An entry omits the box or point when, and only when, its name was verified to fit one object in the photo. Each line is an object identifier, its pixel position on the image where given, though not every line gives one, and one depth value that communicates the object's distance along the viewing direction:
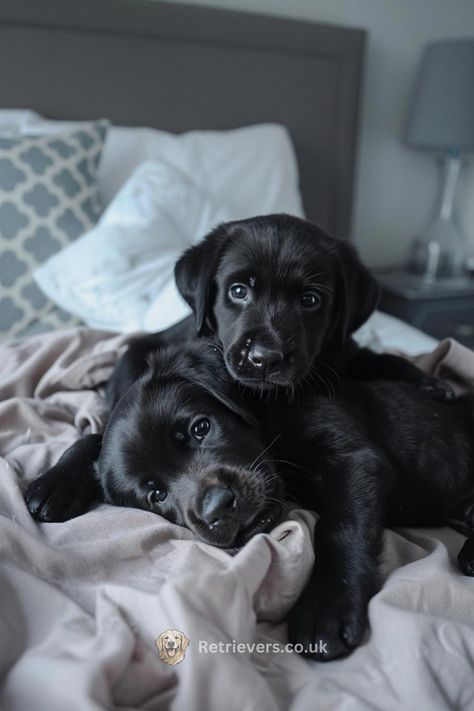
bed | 0.30
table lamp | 1.10
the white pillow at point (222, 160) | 0.94
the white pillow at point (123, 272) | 0.75
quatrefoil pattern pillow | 0.79
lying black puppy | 0.39
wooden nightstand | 1.15
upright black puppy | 0.49
